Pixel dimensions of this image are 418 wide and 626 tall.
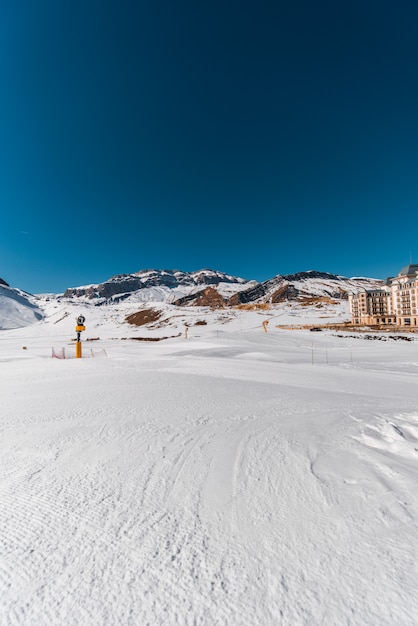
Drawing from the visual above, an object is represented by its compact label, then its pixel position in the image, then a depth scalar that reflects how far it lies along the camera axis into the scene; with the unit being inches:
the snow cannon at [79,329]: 737.6
